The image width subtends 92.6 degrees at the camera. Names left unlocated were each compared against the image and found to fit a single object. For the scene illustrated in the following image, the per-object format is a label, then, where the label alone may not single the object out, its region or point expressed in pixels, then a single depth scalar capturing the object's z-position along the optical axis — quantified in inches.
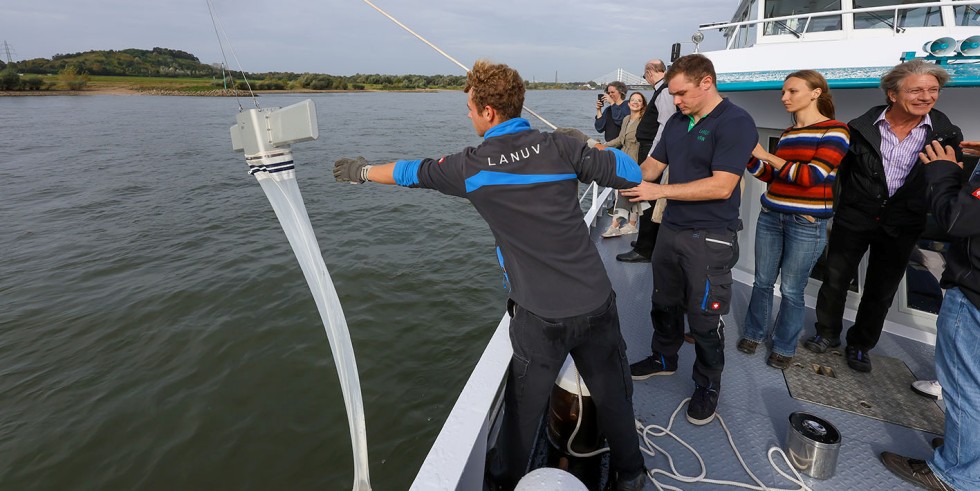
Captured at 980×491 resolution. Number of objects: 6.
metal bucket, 88.7
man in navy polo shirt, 88.9
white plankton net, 63.6
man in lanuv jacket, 68.3
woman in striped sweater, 106.9
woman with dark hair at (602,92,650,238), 206.4
